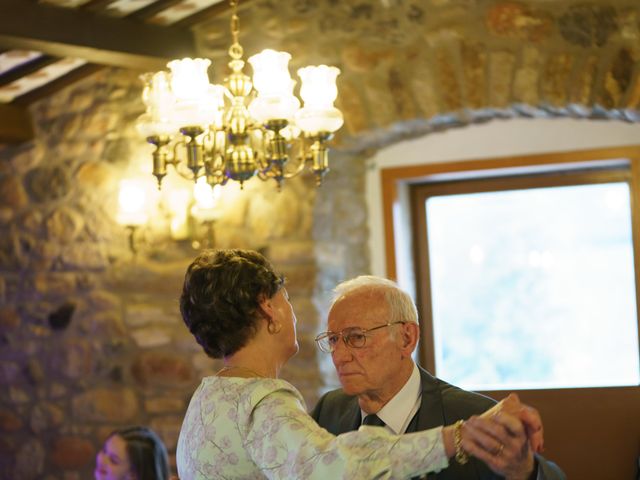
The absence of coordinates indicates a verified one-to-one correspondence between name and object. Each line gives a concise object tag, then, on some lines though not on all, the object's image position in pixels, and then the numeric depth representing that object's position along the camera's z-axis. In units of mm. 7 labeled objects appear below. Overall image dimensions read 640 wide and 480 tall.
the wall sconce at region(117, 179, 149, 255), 5340
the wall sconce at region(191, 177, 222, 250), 5180
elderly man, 2666
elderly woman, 1987
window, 5746
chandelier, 3664
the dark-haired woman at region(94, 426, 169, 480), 4043
